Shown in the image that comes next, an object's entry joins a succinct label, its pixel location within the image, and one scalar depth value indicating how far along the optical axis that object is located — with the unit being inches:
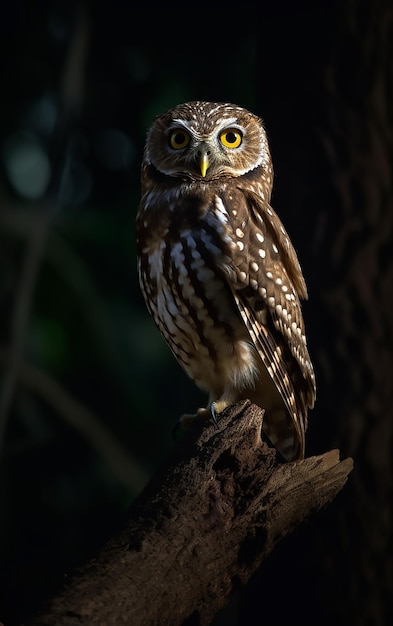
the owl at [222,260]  139.9
